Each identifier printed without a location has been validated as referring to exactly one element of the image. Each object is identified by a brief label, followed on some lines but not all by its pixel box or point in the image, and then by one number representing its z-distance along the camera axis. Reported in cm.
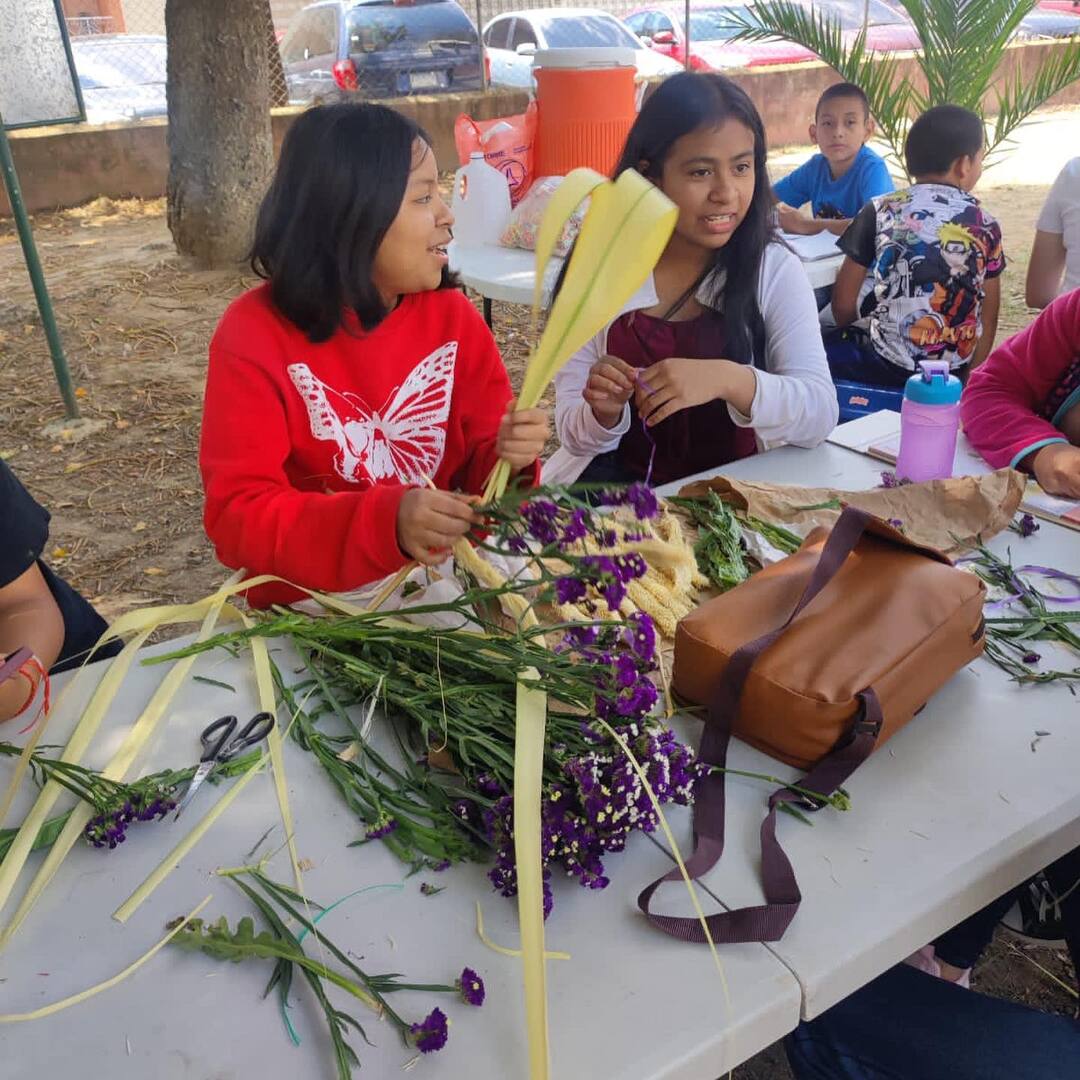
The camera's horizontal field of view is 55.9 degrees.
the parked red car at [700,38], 1155
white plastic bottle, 354
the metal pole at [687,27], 873
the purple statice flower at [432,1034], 87
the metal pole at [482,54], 885
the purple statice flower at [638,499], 109
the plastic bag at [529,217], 336
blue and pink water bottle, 178
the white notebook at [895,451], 178
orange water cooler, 345
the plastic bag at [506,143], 351
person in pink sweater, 195
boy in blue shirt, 468
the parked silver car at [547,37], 1045
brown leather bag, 115
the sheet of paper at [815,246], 397
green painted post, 437
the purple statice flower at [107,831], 110
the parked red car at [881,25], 1009
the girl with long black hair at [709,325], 208
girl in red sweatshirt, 167
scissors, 121
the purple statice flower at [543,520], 111
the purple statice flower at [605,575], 105
